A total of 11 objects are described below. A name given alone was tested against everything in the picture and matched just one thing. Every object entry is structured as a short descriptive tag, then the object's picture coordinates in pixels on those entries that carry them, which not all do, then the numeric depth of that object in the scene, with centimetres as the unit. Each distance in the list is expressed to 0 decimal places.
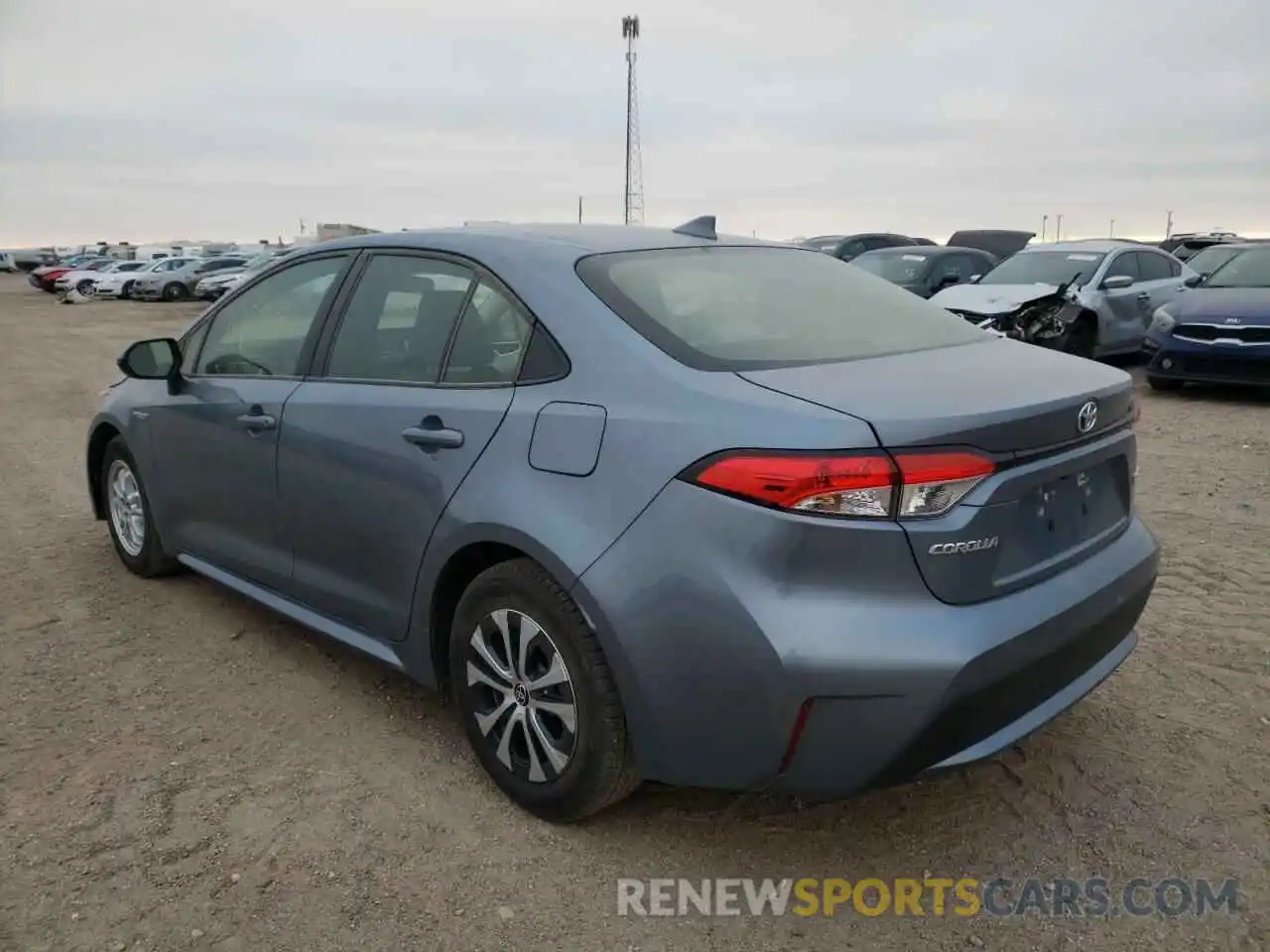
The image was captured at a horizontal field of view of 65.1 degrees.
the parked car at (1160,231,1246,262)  2413
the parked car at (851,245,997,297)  1362
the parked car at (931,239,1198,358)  1070
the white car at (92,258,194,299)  3694
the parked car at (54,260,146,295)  3928
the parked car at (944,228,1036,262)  2617
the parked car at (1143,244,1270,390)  915
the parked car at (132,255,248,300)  3594
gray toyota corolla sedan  221
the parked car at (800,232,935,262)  2311
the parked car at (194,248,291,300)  3349
